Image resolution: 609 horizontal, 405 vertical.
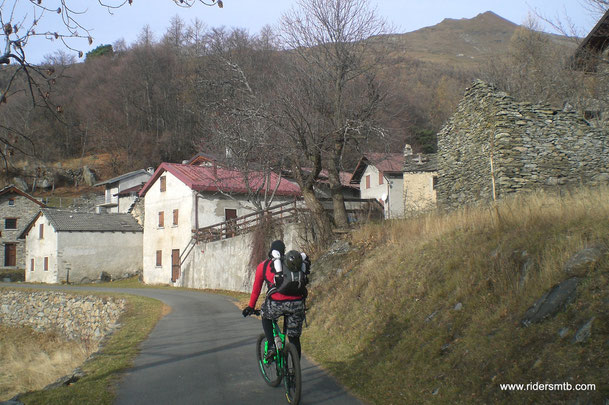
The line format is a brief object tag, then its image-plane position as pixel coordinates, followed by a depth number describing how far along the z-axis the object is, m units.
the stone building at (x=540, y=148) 15.58
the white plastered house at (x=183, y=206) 33.22
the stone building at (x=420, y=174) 34.56
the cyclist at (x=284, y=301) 6.62
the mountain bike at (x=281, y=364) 6.16
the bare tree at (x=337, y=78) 19.67
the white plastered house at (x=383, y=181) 38.16
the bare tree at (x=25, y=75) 5.64
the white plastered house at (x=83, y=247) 39.56
